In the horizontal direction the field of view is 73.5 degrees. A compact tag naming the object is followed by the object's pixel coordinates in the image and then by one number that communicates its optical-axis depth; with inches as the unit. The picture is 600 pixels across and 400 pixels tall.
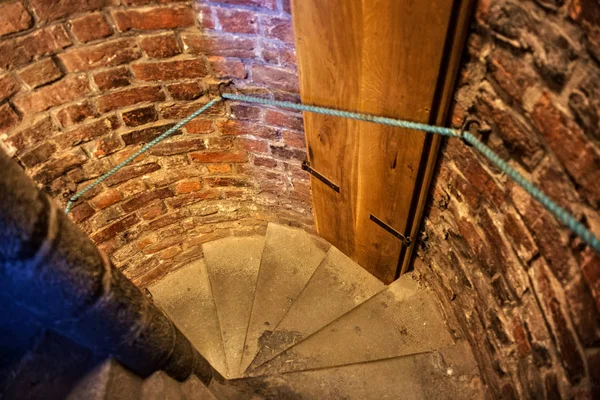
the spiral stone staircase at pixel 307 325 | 63.6
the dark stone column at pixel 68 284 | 29.5
